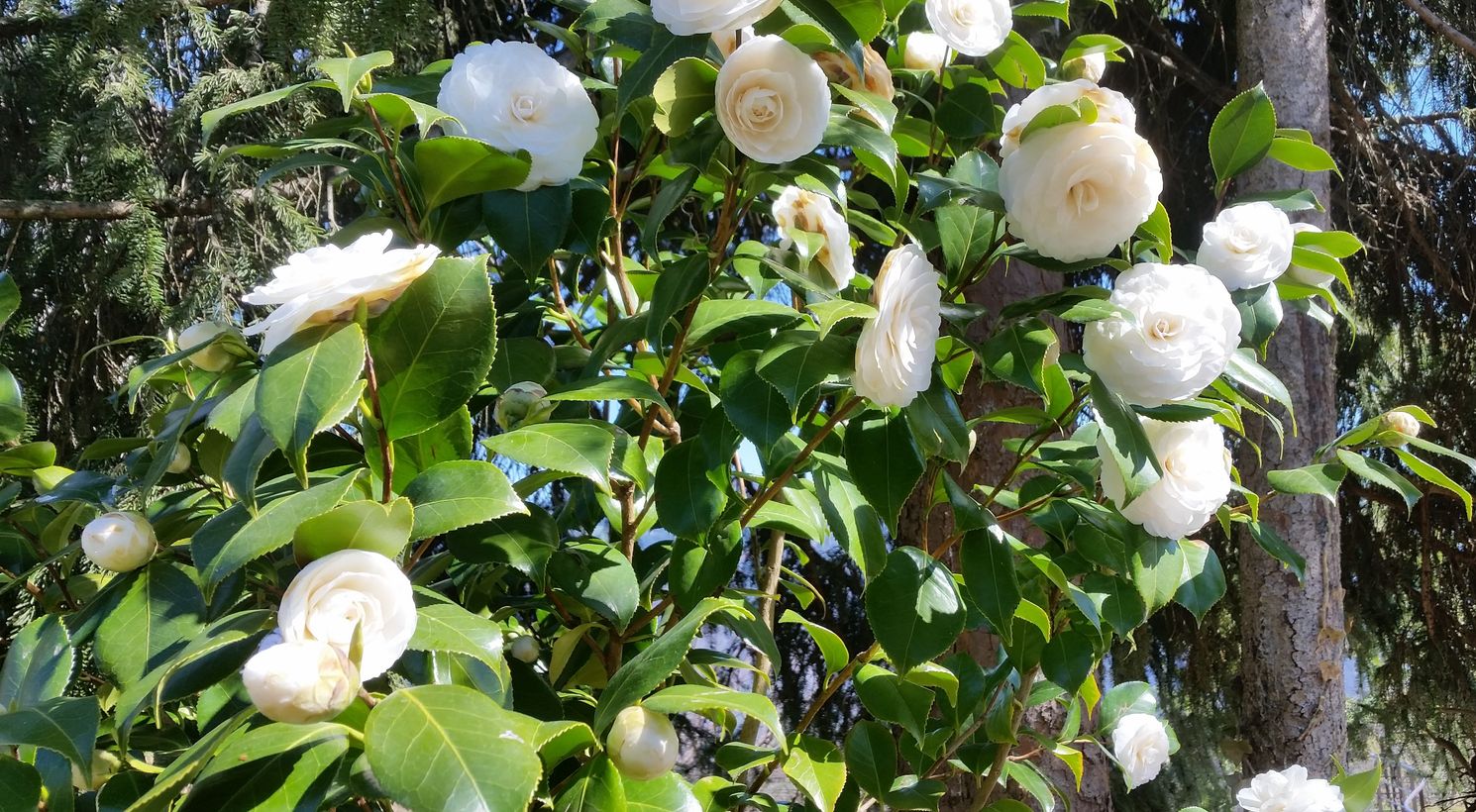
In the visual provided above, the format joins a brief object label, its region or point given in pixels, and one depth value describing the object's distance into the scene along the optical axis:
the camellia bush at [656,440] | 0.54
